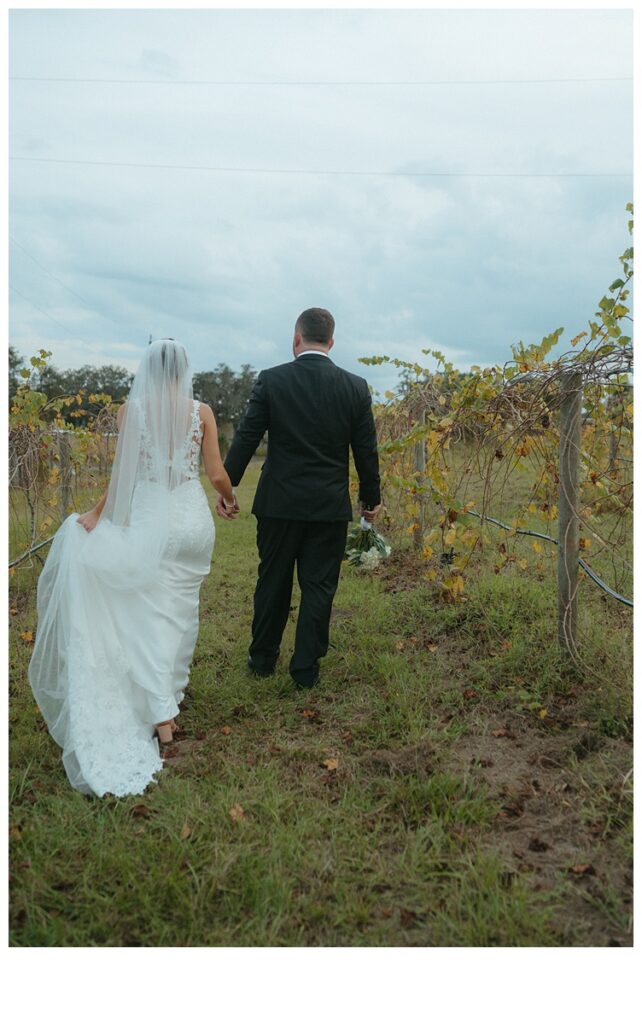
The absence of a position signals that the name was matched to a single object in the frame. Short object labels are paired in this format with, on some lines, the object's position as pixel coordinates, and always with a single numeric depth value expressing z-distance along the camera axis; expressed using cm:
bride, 309
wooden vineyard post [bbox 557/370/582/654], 355
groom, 376
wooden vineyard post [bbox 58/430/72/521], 626
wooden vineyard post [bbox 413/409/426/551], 648
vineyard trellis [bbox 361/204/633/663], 342
